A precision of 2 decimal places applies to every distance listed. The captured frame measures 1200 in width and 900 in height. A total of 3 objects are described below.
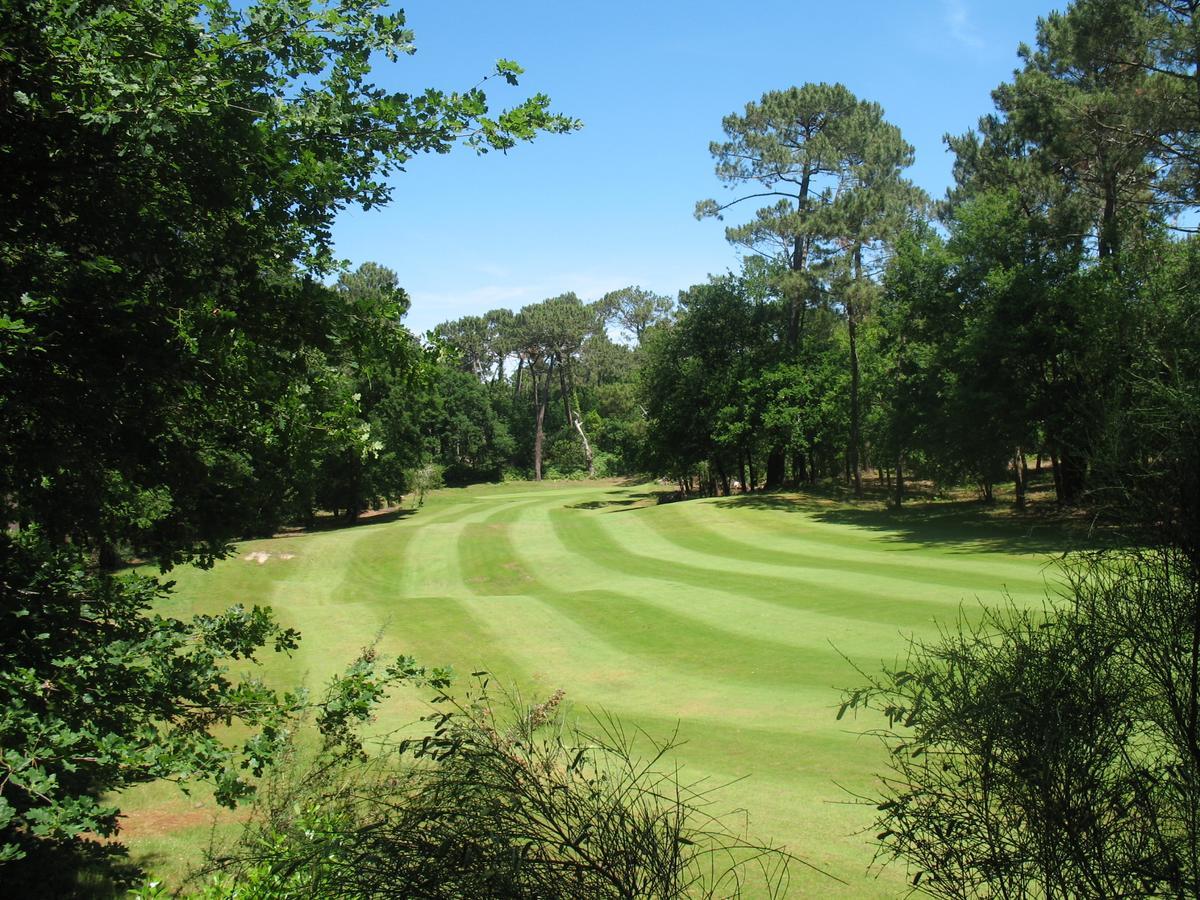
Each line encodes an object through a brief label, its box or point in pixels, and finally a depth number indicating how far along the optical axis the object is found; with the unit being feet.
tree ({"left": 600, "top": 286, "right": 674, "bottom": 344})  295.69
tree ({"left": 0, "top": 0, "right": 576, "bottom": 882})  12.68
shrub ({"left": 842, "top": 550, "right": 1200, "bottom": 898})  9.69
